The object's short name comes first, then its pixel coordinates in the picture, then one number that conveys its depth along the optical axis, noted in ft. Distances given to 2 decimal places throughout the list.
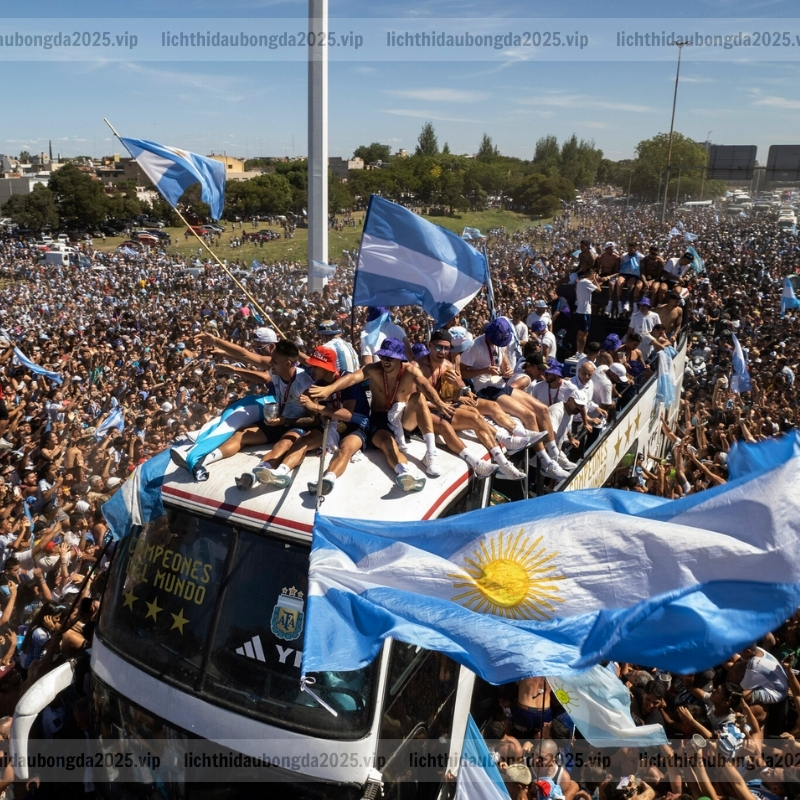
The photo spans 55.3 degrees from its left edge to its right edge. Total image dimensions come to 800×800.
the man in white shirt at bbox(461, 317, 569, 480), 21.74
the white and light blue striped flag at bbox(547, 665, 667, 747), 15.70
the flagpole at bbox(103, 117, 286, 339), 19.15
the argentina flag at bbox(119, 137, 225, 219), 26.44
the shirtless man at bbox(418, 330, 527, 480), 17.04
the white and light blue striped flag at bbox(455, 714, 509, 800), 14.10
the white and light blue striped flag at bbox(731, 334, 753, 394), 41.78
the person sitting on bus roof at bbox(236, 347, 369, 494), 13.88
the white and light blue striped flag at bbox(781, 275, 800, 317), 61.82
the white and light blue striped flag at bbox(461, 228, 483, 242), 48.36
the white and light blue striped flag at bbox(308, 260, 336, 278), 61.67
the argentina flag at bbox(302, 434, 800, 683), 10.80
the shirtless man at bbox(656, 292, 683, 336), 42.75
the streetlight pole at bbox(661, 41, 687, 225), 163.32
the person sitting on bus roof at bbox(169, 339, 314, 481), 14.78
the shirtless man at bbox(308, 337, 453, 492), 16.46
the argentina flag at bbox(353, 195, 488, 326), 24.07
